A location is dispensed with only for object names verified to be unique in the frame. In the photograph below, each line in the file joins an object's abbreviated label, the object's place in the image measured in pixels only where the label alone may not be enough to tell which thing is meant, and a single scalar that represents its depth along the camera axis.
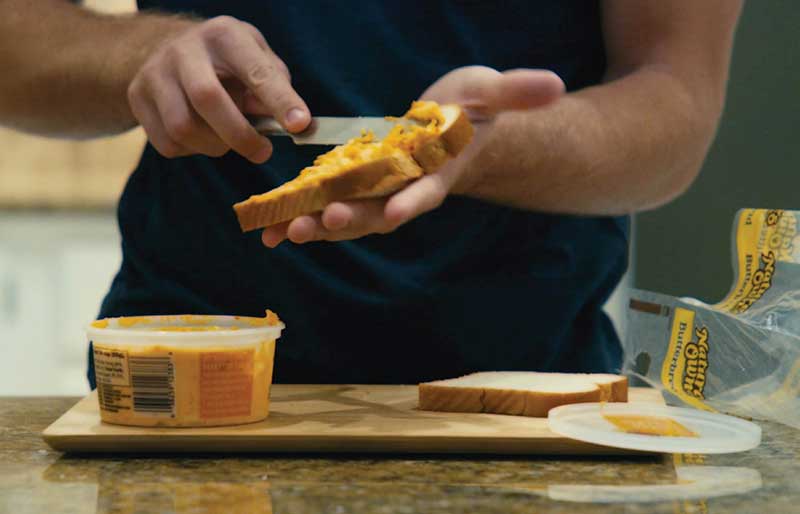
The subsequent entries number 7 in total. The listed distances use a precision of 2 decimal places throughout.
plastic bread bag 1.34
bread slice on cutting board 1.28
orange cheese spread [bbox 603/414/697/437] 1.20
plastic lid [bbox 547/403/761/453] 1.17
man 1.43
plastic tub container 1.23
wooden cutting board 1.20
